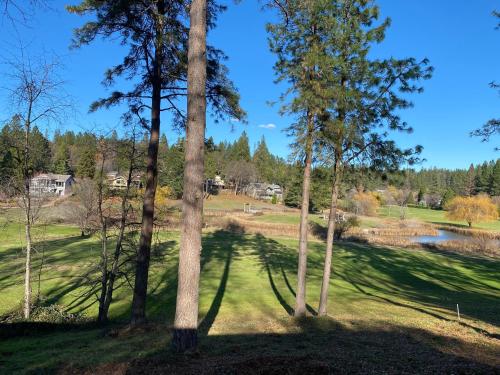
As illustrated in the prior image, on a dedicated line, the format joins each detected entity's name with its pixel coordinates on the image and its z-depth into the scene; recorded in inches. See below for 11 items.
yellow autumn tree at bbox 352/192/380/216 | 3228.6
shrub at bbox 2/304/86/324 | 539.3
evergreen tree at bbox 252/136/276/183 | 4434.1
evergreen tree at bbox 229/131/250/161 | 4518.2
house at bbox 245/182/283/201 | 4156.0
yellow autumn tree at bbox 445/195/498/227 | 2662.4
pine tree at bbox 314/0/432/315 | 442.9
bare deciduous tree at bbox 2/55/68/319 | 477.7
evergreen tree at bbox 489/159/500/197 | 3946.9
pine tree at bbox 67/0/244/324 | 404.5
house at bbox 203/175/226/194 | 3776.1
